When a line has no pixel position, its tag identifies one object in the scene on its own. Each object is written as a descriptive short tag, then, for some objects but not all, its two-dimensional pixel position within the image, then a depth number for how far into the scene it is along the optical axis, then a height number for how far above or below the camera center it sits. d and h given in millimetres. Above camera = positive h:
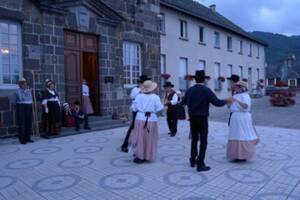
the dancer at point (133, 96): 6507 -102
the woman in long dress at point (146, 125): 5961 -649
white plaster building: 17859 +3205
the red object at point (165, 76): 15768 +788
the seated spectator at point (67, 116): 9727 -740
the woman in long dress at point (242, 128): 5867 -714
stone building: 8664 +1535
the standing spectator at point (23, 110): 8109 -447
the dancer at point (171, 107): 8789 -451
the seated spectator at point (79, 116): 9688 -761
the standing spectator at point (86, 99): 10527 -229
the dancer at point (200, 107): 5438 -280
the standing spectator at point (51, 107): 8812 -405
